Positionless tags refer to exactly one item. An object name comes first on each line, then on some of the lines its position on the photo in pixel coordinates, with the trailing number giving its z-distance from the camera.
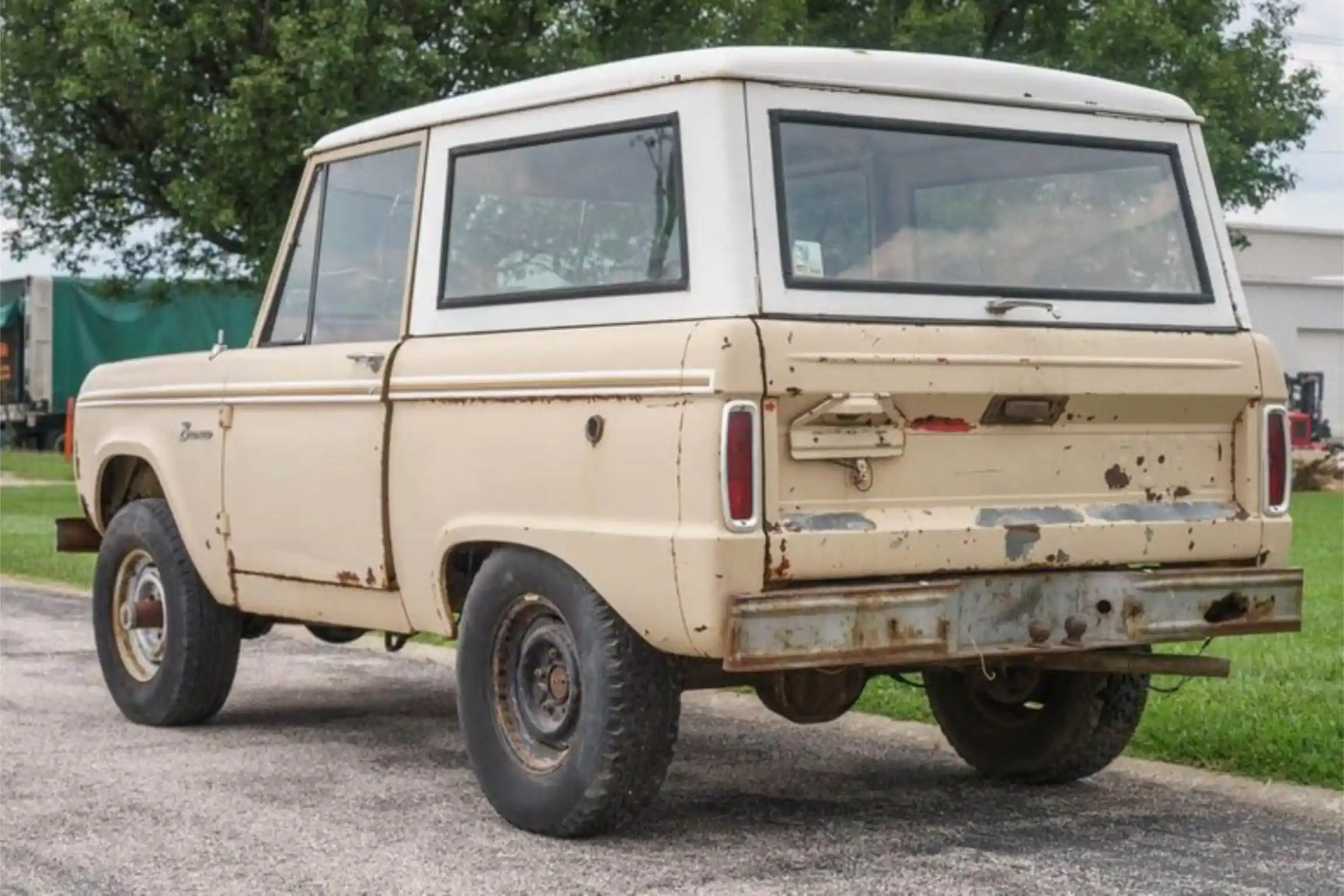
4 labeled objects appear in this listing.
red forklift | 35.88
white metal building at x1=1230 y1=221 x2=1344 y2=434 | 51.25
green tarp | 40.66
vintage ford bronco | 6.21
